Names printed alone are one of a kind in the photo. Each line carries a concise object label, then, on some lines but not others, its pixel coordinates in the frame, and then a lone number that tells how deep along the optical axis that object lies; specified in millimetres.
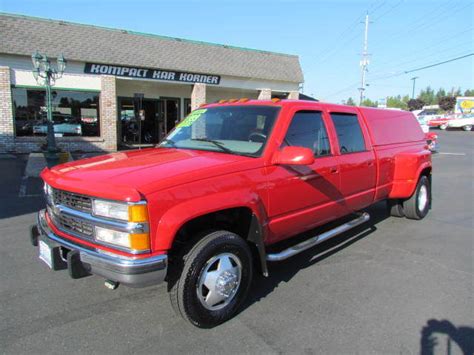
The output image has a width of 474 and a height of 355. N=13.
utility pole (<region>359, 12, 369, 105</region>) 44966
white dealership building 15008
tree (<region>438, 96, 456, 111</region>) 72494
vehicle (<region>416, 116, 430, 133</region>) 42188
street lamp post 11531
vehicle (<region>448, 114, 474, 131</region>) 38688
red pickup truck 2801
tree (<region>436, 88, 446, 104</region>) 142225
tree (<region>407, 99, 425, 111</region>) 82000
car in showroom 16000
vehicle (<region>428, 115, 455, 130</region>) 40719
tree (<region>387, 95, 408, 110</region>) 123625
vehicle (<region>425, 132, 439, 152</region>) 15289
